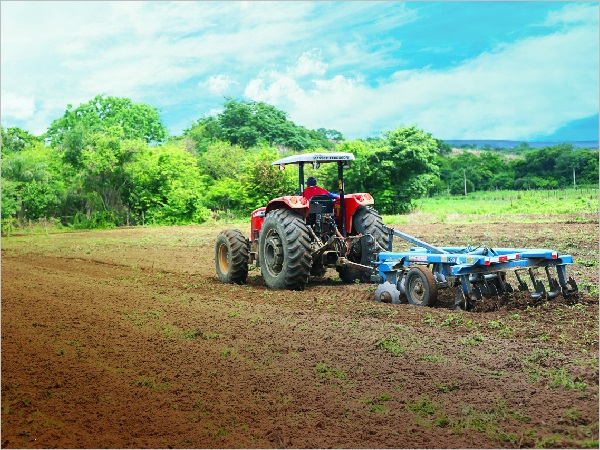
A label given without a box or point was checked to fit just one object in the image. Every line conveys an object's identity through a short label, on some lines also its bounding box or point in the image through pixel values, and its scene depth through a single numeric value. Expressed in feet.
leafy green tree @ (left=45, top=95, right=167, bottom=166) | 191.72
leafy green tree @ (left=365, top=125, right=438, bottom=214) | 116.78
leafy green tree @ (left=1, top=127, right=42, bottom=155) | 171.66
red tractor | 35.01
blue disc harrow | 27.73
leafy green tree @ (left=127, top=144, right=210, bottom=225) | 122.11
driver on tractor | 37.42
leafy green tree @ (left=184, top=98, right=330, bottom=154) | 177.27
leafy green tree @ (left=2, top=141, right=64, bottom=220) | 112.98
